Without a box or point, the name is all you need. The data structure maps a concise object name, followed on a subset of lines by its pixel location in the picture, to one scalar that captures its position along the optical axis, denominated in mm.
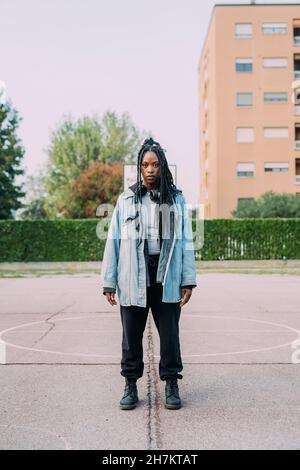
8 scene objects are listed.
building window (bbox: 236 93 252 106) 48688
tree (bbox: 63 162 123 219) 56312
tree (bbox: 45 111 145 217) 62500
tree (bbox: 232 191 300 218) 37594
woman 4547
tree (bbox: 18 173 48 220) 88875
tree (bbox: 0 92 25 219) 41469
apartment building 48469
